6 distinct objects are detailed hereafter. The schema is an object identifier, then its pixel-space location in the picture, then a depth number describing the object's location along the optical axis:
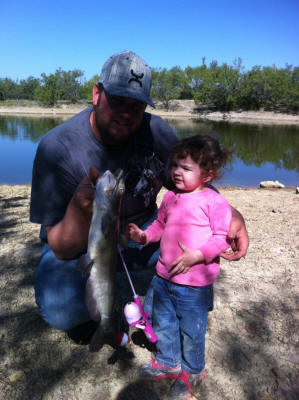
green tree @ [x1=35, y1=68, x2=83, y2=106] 74.44
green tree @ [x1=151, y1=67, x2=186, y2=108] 74.38
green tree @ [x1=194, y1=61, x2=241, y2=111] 69.50
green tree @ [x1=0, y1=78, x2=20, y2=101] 92.68
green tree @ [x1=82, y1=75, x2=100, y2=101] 78.56
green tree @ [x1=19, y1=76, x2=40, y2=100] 98.34
